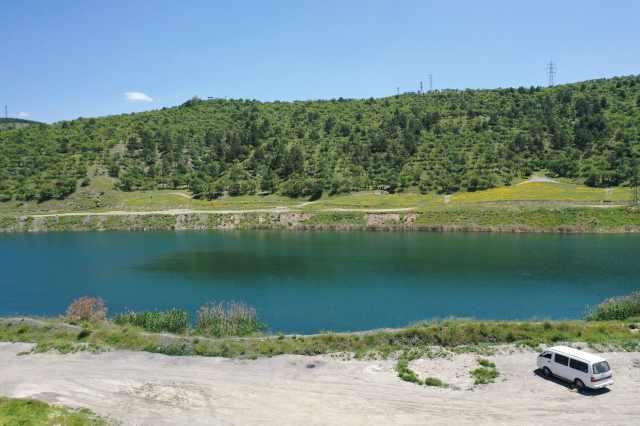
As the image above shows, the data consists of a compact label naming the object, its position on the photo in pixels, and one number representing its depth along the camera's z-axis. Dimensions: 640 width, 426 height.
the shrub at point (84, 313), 26.30
